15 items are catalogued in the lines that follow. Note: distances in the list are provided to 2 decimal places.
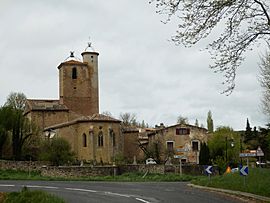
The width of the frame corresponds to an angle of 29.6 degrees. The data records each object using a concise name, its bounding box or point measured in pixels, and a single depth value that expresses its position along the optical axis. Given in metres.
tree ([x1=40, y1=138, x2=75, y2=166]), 54.25
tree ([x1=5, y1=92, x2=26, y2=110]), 81.69
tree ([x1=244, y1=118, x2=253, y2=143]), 84.81
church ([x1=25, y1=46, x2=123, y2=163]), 69.31
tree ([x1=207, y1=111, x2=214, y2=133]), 115.94
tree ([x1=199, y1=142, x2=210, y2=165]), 59.53
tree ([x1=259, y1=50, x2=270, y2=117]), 29.09
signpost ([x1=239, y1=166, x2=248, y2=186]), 21.90
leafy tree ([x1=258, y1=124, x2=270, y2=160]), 66.51
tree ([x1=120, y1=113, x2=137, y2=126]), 108.29
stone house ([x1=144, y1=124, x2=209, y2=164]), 74.62
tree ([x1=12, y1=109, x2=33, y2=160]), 59.25
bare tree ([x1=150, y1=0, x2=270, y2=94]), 15.29
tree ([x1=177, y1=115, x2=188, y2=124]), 104.50
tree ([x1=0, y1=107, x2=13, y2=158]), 57.11
